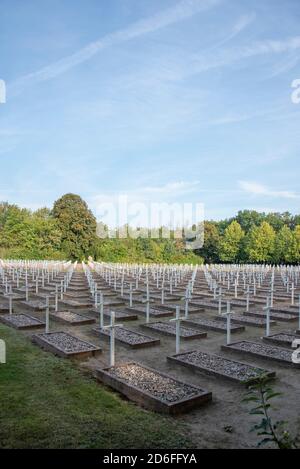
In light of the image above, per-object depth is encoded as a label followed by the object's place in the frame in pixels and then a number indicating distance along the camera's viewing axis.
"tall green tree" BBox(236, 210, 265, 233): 83.00
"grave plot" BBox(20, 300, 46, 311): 14.54
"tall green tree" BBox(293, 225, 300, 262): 58.81
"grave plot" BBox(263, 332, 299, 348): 9.65
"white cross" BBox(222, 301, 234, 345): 9.51
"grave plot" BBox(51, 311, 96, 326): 12.08
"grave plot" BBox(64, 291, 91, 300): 18.29
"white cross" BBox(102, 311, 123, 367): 7.57
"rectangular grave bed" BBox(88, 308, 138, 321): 13.21
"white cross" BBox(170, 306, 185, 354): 8.68
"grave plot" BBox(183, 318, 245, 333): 11.52
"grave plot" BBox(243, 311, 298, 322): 13.22
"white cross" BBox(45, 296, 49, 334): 10.37
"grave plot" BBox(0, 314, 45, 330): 11.16
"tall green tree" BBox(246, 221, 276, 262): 63.78
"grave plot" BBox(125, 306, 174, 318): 13.98
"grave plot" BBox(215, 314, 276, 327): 12.28
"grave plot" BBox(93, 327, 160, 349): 9.52
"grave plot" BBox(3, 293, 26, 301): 17.30
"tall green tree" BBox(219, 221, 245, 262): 68.28
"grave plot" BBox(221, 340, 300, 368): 8.16
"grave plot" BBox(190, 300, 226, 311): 15.93
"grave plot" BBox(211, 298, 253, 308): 16.32
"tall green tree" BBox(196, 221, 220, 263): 71.44
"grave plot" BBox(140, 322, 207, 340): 10.60
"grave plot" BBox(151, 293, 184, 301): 18.47
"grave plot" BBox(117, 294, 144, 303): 17.59
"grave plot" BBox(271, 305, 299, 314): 14.76
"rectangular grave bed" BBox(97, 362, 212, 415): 5.60
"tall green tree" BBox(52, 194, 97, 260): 54.78
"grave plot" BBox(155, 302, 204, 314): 15.00
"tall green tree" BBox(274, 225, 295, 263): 59.75
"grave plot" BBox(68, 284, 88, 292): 21.07
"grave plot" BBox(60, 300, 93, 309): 15.56
